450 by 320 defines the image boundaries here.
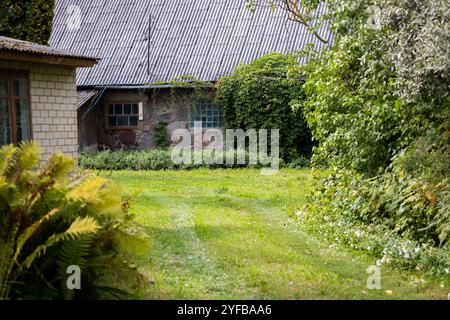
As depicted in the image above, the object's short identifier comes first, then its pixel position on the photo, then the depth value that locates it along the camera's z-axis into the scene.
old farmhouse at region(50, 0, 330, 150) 22.25
